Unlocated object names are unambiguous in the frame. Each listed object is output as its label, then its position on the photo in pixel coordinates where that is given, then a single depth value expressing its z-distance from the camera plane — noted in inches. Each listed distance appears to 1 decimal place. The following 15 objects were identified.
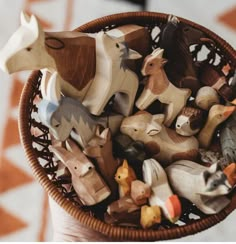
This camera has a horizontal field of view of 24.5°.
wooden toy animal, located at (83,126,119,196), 22.3
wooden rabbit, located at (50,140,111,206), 21.9
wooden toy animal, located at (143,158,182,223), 21.0
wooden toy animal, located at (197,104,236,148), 23.1
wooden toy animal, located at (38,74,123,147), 20.4
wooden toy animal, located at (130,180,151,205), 21.5
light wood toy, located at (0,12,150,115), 20.1
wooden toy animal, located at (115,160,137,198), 22.0
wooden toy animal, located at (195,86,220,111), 23.6
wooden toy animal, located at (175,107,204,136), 23.0
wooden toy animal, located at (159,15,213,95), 24.1
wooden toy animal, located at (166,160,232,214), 20.7
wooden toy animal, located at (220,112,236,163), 22.9
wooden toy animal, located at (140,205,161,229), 21.2
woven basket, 21.4
